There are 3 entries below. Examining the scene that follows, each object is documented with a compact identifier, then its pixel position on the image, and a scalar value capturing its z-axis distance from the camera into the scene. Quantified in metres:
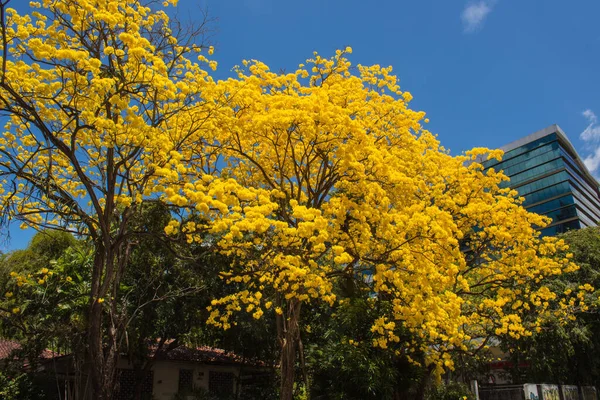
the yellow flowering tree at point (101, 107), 5.34
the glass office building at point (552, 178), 57.84
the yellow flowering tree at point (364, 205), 6.48
